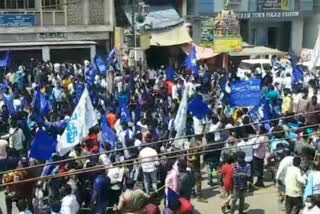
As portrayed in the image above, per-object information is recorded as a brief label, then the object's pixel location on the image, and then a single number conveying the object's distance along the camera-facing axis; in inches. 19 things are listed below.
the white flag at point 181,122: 408.2
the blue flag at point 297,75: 645.7
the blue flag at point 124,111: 462.9
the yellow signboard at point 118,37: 964.0
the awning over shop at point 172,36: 1109.7
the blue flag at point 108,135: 397.4
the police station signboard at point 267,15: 1194.6
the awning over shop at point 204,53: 1026.7
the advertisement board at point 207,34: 1083.0
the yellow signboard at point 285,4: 1236.0
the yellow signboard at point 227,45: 948.0
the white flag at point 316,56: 545.3
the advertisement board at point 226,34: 952.4
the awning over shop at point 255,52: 1060.5
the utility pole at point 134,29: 887.0
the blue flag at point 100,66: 693.3
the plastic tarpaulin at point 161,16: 1107.9
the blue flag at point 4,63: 762.3
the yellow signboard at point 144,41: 903.1
